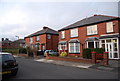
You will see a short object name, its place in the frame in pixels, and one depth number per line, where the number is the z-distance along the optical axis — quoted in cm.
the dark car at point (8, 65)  685
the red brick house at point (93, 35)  1648
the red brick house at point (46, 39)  3203
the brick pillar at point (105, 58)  1212
